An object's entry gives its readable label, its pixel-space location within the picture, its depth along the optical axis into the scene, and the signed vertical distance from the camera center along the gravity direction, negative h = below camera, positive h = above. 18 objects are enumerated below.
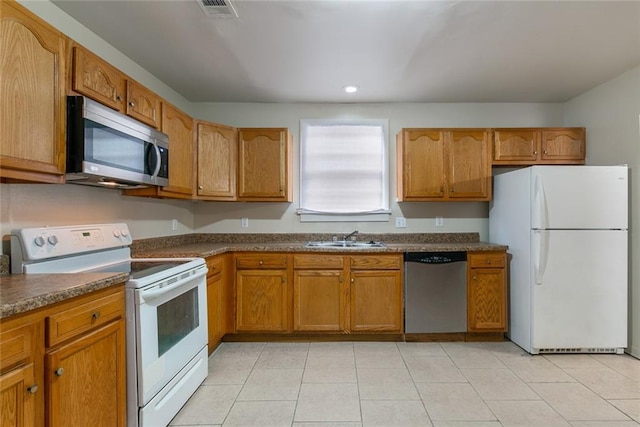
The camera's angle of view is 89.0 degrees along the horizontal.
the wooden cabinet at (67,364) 1.06 -0.57
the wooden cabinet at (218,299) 2.67 -0.75
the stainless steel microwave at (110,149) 1.64 +0.38
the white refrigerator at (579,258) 2.73 -0.38
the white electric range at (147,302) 1.62 -0.52
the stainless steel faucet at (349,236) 3.46 -0.25
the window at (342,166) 3.64 +0.53
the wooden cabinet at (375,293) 3.01 -0.74
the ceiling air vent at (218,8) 1.88 +1.22
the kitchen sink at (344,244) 3.13 -0.32
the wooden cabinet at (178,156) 2.54 +0.49
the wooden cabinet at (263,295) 3.03 -0.77
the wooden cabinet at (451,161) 3.31 +0.53
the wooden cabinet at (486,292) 3.02 -0.74
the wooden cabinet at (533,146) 3.34 +0.69
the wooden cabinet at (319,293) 3.03 -0.75
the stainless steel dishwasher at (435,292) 2.99 -0.73
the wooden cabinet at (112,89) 1.70 +0.76
